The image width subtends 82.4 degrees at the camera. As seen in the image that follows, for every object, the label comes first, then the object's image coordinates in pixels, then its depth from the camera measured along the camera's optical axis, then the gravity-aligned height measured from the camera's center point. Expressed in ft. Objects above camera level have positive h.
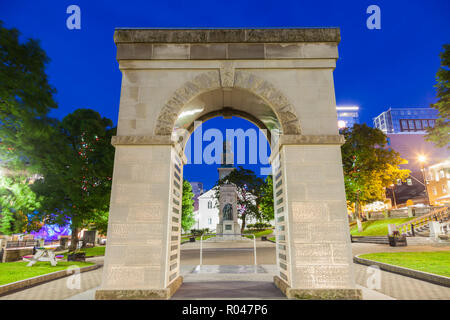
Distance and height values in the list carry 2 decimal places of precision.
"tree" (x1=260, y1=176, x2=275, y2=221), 138.15 +7.71
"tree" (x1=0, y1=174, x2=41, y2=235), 27.02 +1.52
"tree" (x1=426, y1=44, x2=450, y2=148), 52.21 +23.57
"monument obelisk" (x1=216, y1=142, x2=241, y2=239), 114.11 +2.96
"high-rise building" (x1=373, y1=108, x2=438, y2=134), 407.60 +166.28
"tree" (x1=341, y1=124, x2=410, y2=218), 98.22 +20.13
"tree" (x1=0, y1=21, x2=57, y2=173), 34.06 +16.64
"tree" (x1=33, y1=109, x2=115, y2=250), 59.72 +10.29
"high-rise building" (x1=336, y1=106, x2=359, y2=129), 623.28 +244.65
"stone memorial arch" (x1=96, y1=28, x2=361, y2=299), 20.22 +6.15
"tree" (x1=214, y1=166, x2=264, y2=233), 135.23 +15.47
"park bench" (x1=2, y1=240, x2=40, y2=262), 57.36 -8.29
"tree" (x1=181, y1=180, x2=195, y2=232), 179.71 +8.74
